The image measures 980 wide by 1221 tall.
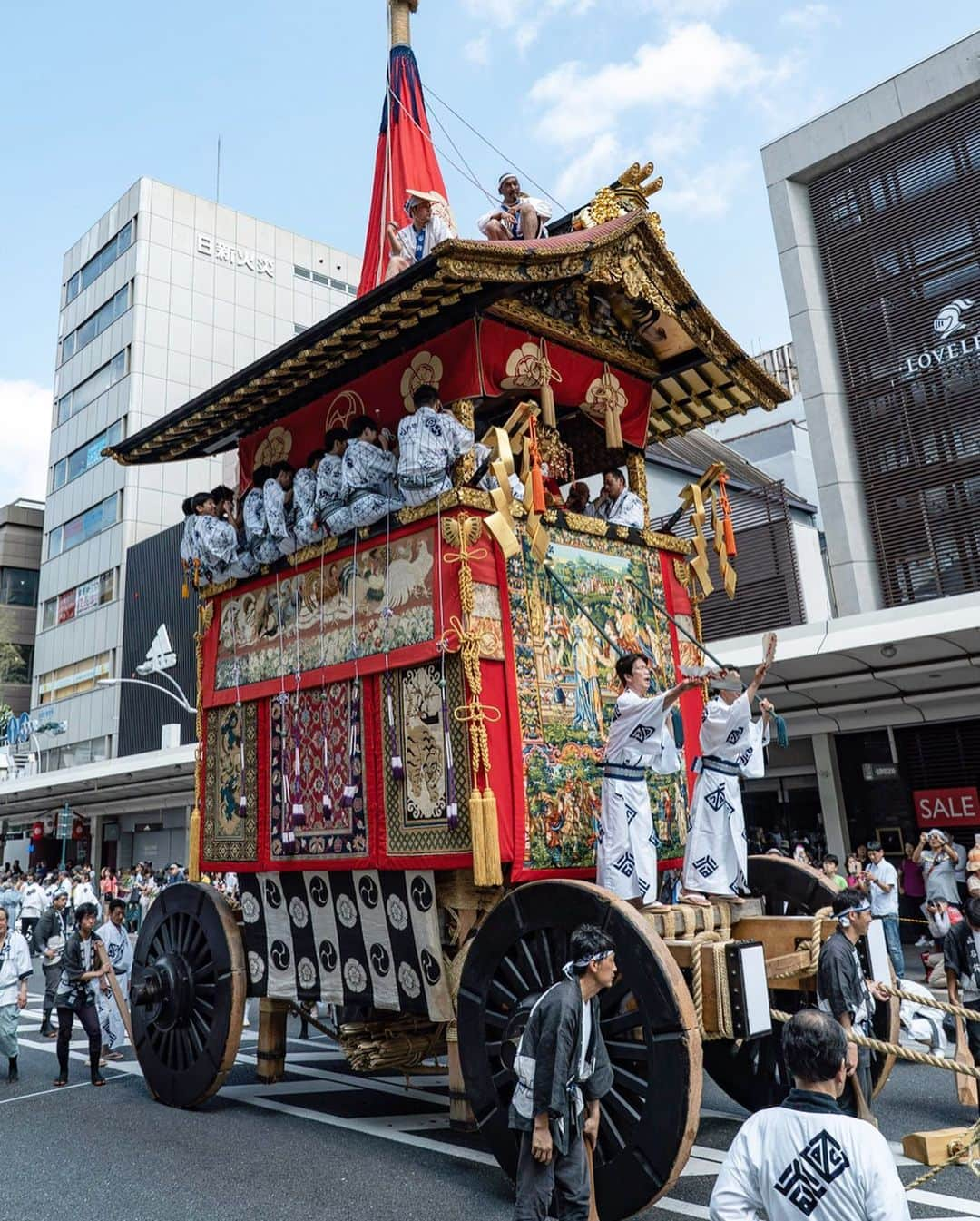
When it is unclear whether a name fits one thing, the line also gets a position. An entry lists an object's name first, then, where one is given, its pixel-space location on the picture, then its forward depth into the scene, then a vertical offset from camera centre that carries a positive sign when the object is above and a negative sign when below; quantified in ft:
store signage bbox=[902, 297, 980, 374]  56.54 +27.38
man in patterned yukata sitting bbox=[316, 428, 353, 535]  23.39 +8.72
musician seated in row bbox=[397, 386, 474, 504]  21.42 +8.70
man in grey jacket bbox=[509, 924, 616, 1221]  13.91 -3.48
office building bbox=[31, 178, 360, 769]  138.51 +74.83
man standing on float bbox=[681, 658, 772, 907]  20.34 +0.71
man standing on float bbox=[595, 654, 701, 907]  19.30 +0.95
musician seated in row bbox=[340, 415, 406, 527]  22.68 +8.66
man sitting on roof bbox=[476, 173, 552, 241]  27.84 +17.70
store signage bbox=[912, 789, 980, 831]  54.08 +0.62
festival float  17.48 +2.82
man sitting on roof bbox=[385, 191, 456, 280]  29.25 +18.64
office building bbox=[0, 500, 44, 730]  161.89 +47.67
